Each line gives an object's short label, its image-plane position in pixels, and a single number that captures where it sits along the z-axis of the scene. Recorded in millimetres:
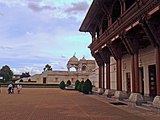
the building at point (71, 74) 49004
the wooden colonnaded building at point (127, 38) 8697
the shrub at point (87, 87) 20319
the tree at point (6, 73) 61505
